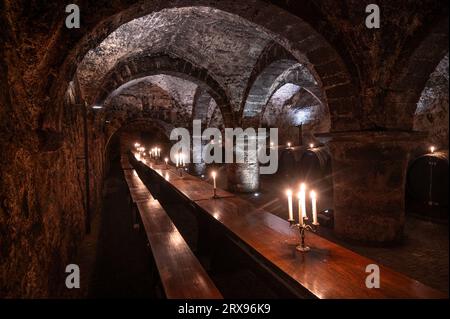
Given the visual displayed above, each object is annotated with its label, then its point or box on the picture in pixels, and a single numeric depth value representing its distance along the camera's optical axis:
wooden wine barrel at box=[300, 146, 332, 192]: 7.15
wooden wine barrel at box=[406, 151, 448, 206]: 4.77
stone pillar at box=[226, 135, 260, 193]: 8.01
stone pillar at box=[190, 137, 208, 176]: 12.53
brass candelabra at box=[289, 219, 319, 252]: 2.14
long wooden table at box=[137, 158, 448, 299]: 1.57
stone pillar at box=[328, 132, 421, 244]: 3.82
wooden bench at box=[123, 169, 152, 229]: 5.00
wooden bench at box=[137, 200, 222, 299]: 1.87
